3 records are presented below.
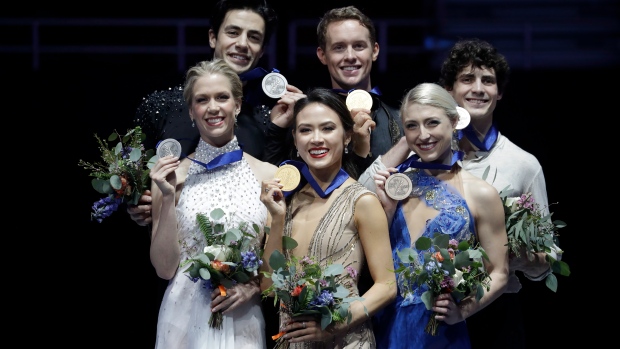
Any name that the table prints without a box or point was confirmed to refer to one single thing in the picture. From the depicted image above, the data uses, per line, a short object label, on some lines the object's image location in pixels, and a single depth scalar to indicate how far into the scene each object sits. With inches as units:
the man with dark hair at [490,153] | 340.2
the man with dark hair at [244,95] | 346.9
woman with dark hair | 294.2
